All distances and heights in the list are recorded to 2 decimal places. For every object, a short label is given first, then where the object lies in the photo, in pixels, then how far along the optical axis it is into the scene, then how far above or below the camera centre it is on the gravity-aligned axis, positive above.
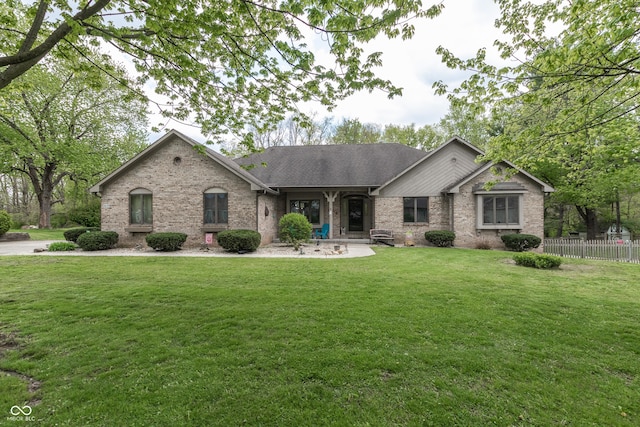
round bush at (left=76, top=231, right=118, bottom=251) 13.57 -1.11
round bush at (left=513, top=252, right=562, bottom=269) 9.84 -1.72
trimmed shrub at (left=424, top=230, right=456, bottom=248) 15.38 -1.33
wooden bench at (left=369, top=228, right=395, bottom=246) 16.38 -1.29
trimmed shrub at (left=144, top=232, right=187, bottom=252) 13.40 -1.14
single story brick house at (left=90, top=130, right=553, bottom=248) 14.95 +0.97
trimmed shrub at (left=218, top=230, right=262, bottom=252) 12.88 -1.15
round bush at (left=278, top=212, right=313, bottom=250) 15.02 -0.75
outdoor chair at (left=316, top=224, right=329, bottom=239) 18.48 -1.18
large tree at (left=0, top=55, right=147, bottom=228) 23.58 +7.92
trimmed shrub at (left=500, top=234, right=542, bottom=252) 14.39 -1.52
